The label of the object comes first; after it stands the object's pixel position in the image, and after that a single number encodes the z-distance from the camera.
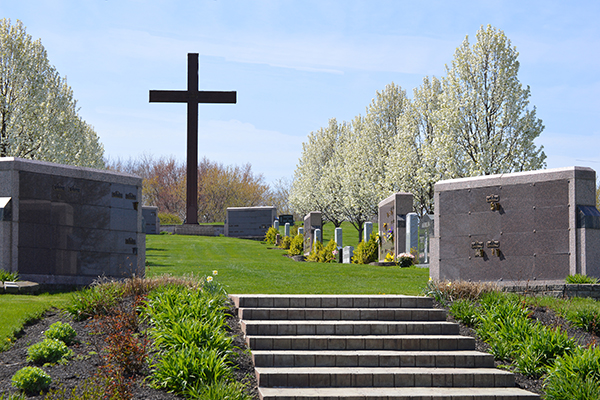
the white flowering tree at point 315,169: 53.69
